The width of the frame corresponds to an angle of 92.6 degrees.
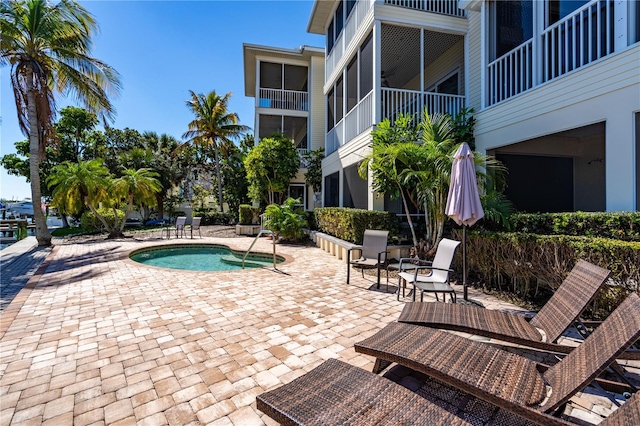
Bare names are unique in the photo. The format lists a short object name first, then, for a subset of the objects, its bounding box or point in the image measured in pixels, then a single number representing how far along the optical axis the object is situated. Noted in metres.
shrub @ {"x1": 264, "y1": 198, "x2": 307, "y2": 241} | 12.36
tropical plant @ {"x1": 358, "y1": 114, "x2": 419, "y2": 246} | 6.99
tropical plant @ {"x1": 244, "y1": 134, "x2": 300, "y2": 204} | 15.53
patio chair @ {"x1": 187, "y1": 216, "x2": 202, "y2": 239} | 15.03
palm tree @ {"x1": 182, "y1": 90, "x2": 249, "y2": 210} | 21.98
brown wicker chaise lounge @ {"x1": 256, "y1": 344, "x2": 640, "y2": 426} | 1.77
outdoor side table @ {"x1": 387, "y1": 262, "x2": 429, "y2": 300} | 5.30
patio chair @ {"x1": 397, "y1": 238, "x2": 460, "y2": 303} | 4.46
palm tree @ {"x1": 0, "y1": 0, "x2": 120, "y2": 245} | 10.81
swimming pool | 9.97
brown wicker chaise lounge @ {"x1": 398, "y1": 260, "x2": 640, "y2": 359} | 2.80
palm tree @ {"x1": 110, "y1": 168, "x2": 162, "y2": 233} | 14.57
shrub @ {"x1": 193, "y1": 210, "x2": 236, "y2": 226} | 21.30
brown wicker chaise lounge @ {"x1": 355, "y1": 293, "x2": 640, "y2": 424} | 1.93
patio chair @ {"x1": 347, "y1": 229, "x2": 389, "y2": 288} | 6.18
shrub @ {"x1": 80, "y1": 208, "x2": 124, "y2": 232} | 18.42
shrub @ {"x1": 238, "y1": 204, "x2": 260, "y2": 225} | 16.97
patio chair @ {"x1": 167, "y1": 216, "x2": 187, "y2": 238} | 14.41
